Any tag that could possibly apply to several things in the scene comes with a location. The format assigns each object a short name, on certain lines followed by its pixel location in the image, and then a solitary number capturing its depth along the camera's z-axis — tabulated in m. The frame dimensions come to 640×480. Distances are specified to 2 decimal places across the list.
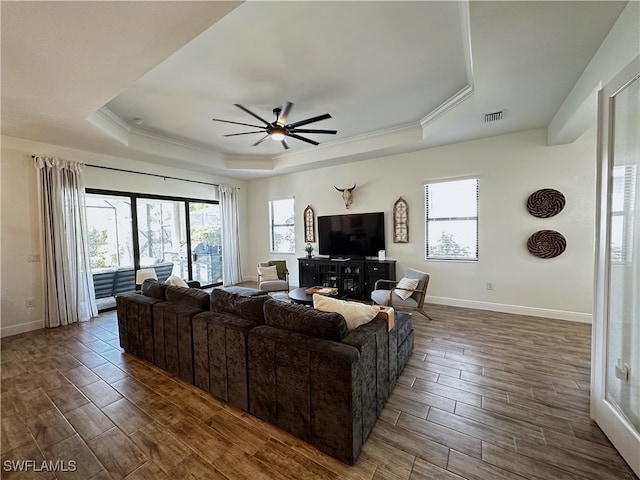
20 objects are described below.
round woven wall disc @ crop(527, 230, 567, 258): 3.87
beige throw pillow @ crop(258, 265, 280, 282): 5.24
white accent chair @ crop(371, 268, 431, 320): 3.75
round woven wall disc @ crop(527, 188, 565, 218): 3.84
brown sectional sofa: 1.60
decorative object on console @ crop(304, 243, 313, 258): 5.77
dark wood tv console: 4.98
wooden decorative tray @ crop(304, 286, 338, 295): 3.86
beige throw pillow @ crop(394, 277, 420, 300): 3.86
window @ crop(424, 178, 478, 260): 4.54
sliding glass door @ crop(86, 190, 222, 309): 4.75
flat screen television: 5.31
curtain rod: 4.51
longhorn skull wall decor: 5.54
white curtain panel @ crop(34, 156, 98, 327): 3.95
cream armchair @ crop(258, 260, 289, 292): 5.01
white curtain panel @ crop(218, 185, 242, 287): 6.59
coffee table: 3.64
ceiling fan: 3.16
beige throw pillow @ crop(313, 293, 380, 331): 1.97
